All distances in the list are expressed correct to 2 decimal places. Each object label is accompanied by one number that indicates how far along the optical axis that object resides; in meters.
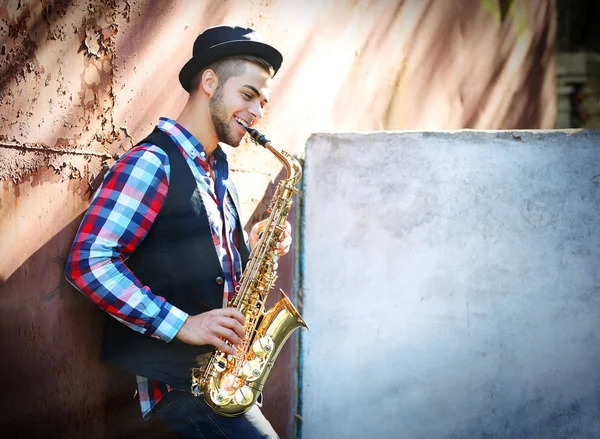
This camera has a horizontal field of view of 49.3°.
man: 2.28
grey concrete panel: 3.65
